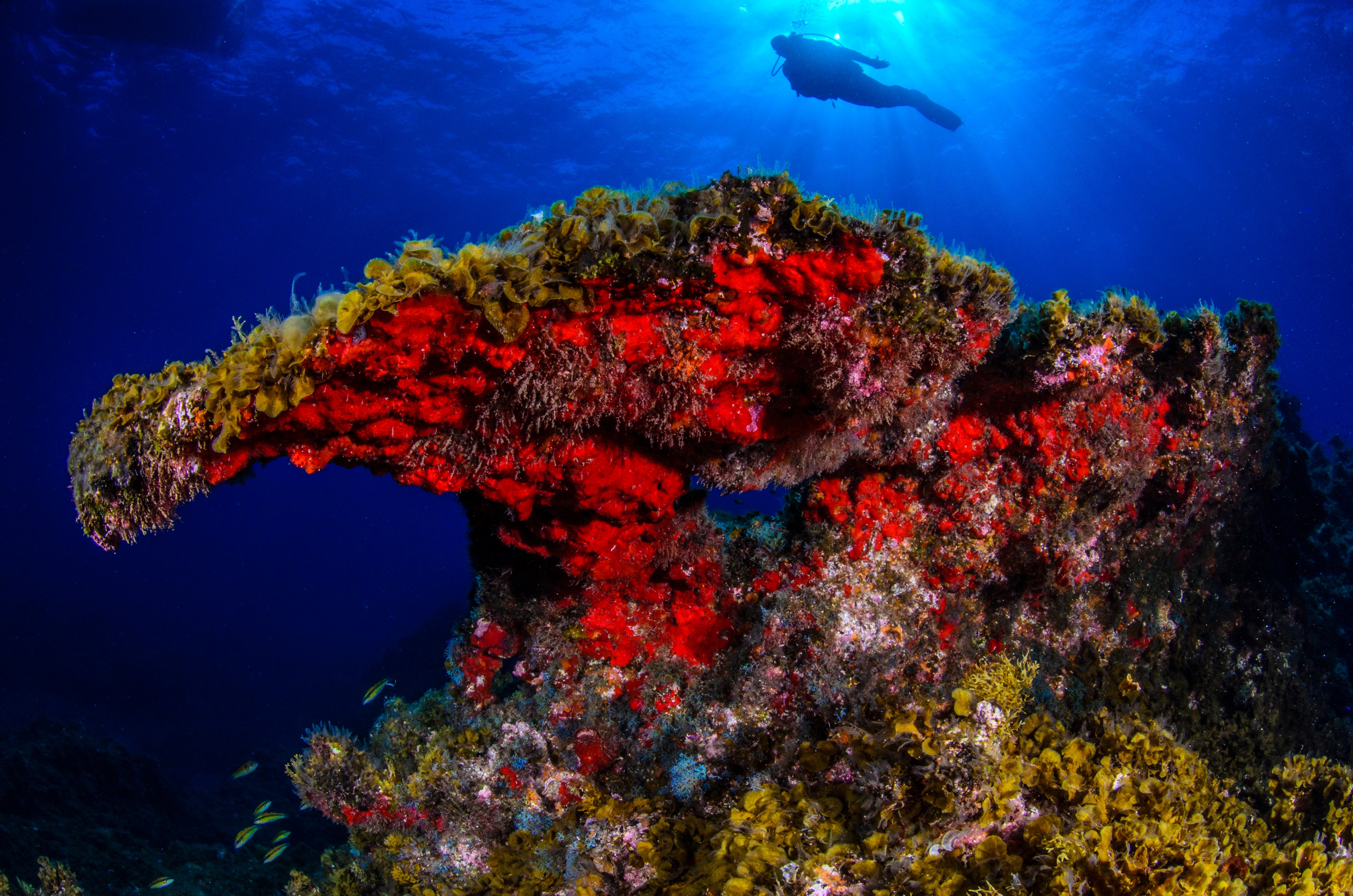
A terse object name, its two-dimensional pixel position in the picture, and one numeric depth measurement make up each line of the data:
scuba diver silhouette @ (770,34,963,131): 21.08
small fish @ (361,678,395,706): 7.08
